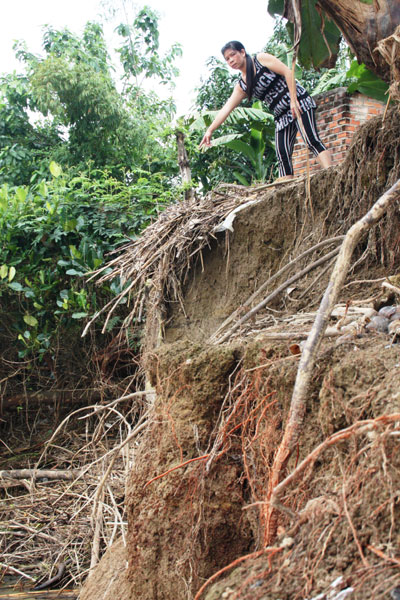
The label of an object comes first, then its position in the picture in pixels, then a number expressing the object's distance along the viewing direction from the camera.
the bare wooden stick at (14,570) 6.20
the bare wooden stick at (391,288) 2.53
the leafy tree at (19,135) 14.02
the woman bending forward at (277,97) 5.32
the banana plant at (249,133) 13.52
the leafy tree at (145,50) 19.73
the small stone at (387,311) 2.62
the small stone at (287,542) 1.80
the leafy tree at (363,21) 3.33
